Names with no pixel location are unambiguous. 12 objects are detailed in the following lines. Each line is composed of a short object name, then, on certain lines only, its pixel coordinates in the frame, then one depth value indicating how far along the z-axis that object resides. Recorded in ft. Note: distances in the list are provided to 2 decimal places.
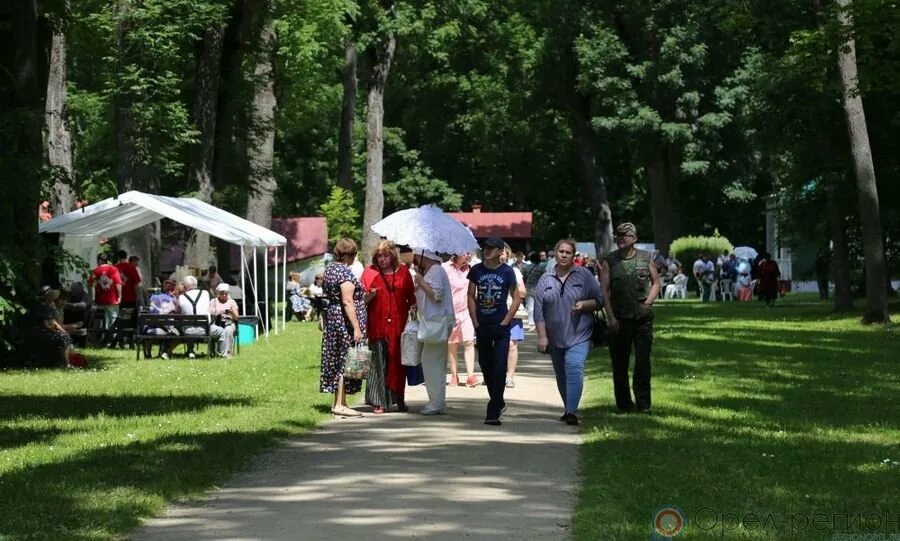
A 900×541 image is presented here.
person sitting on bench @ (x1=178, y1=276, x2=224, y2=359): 87.61
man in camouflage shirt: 50.16
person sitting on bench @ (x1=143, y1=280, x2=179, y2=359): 88.17
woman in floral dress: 50.98
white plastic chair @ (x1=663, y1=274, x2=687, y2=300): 203.63
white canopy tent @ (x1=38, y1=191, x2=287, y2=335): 94.84
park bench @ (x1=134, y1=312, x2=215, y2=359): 82.79
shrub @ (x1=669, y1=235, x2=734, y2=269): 223.71
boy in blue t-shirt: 48.14
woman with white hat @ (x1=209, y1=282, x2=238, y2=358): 85.87
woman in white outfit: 51.55
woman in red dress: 52.44
